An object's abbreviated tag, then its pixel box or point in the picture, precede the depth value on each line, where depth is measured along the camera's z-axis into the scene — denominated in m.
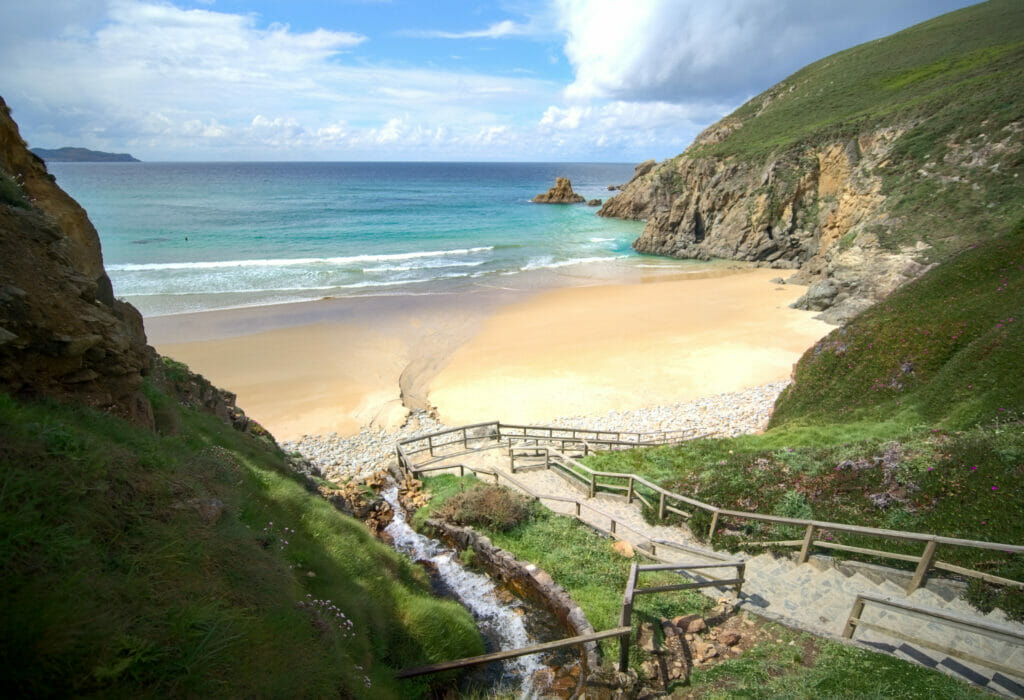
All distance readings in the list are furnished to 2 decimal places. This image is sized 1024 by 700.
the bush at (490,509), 10.73
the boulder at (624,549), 9.18
